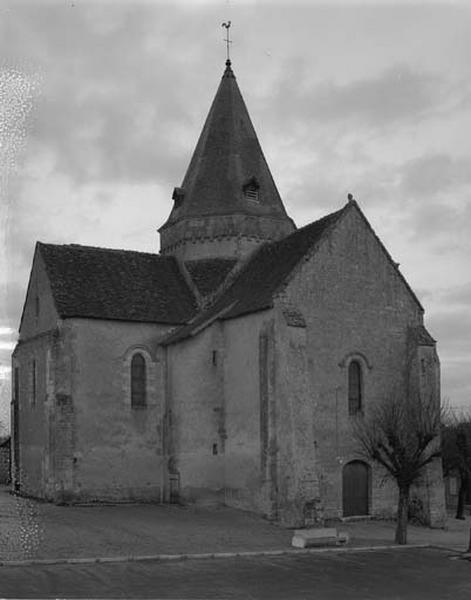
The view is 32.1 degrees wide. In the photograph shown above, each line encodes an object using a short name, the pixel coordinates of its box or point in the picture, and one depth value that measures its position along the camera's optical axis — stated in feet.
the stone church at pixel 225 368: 91.56
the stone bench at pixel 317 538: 77.36
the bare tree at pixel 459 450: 86.84
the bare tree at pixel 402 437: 84.69
